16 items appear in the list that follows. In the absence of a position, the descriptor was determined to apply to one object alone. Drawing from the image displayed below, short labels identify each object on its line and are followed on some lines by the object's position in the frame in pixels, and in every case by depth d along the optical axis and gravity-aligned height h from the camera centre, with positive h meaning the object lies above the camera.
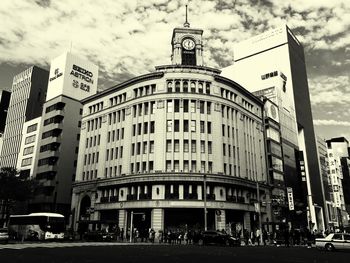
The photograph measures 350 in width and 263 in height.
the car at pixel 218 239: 30.98 -0.52
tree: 56.03 +7.38
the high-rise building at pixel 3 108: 106.19 +38.16
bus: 36.88 +0.57
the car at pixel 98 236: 38.56 -0.42
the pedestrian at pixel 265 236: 41.81 -0.30
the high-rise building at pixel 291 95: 75.88 +36.48
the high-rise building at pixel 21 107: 90.69 +33.98
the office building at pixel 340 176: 113.06 +20.56
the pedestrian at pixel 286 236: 32.56 -0.26
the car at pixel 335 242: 26.48 -0.61
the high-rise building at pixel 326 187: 95.88 +14.60
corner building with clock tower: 46.00 +11.25
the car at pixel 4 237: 31.31 -0.51
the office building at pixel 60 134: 67.56 +20.30
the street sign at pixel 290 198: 63.91 +6.74
